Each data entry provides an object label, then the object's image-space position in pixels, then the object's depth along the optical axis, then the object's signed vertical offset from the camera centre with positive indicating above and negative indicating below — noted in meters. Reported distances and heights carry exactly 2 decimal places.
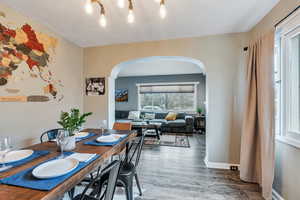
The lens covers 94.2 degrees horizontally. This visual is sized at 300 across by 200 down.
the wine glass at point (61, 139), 1.19 -0.33
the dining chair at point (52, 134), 1.79 -0.43
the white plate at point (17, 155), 1.05 -0.44
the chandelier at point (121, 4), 1.30 +0.90
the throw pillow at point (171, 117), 5.63 -0.60
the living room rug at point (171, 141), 3.89 -1.16
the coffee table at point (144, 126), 4.43 -0.76
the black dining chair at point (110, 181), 0.86 -0.52
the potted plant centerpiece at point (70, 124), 1.28 -0.22
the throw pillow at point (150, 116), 5.88 -0.59
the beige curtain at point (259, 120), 1.69 -0.23
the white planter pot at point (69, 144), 1.25 -0.39
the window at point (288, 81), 1.54 +0.26
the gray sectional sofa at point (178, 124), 5.12 -0.81
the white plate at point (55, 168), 0.83 -0.44
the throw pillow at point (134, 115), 6.02 -0.57
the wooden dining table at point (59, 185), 0.67 -0.45
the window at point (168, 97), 6.23 +0.24
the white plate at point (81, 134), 1.73 -0.42
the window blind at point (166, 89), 6.21 +0.62
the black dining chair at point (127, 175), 1.46 -0.78
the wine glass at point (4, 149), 0.96 -0.35
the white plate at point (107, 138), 1.56 -0.43
